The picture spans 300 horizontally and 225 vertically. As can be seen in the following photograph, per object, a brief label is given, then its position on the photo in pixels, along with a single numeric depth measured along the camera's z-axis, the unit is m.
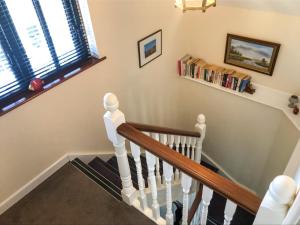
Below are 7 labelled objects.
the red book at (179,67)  3.84
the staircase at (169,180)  1.07
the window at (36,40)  1.97
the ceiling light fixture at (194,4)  1.85
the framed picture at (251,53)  3.08
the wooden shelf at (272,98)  3.12
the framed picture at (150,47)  3.08
